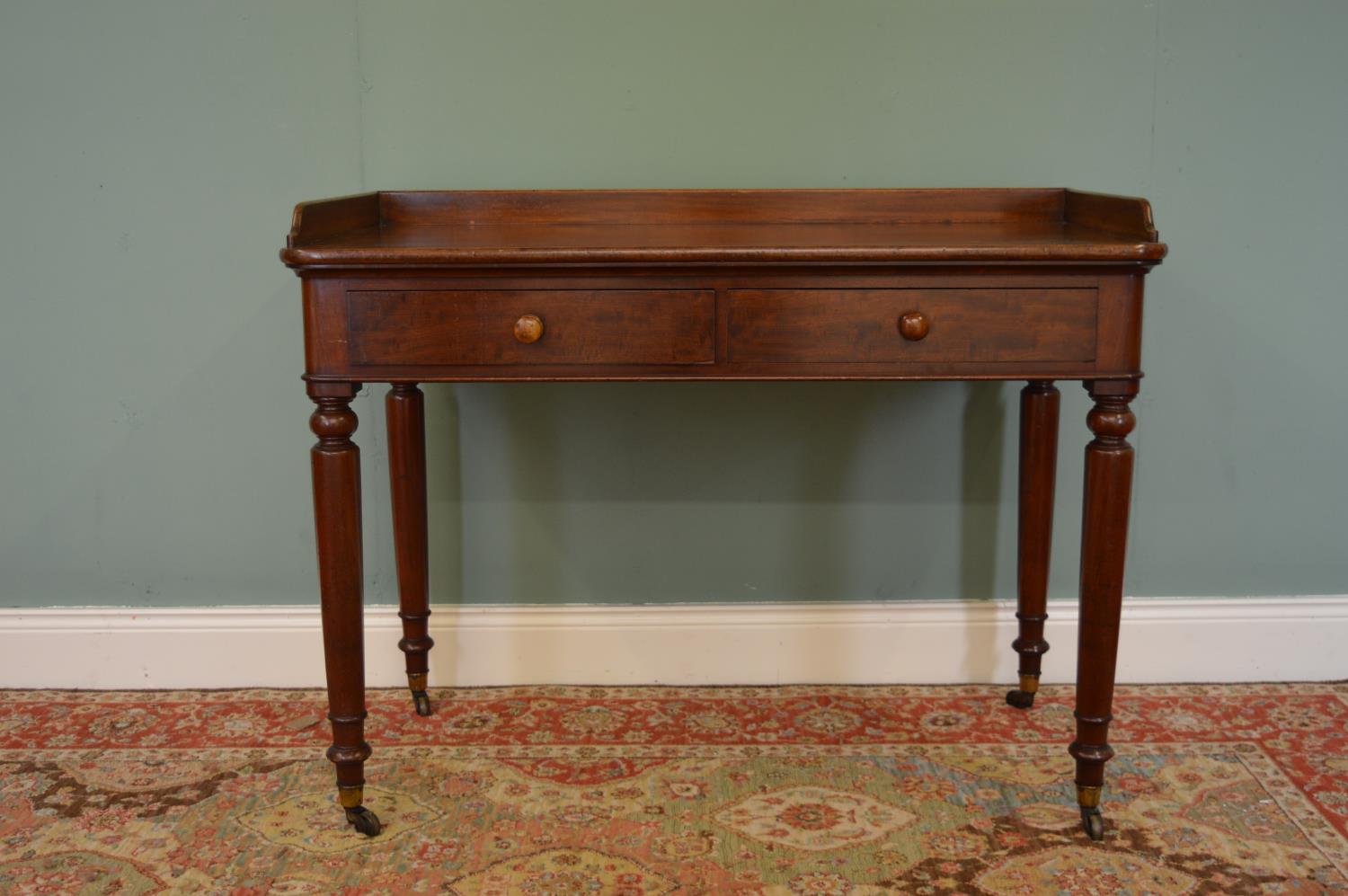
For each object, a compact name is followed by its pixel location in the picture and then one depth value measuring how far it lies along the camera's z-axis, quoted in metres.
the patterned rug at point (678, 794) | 1.97
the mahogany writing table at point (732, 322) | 1.92
